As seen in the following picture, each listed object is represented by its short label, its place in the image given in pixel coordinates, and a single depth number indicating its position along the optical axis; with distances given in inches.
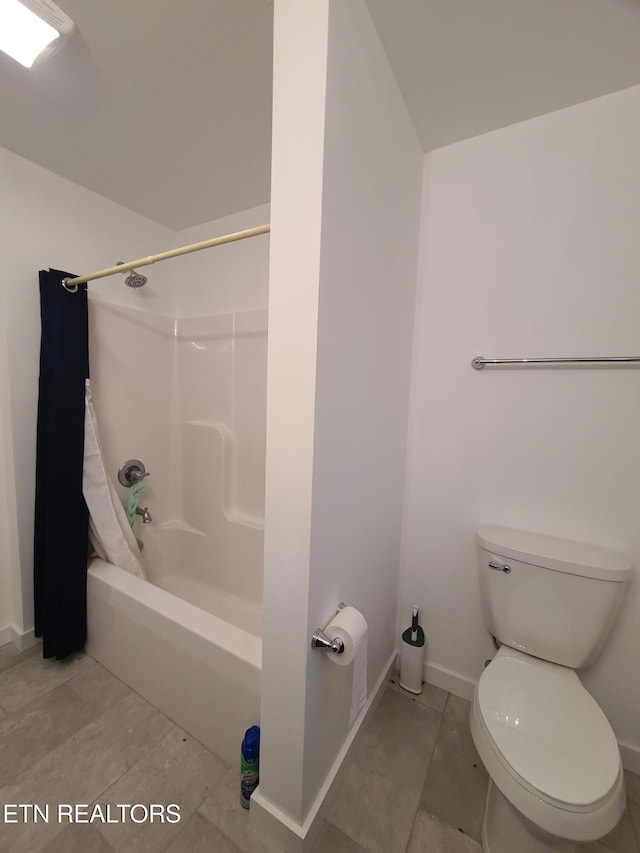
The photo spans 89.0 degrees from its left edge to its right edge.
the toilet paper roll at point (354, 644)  32.4
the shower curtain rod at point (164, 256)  37.1
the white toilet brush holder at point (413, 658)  55.2
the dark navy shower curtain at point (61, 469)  55.8
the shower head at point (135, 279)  66.6
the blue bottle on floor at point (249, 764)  38.3
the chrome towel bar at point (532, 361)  41.4
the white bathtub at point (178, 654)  41.4
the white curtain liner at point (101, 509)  60.7
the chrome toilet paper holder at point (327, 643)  32.1
